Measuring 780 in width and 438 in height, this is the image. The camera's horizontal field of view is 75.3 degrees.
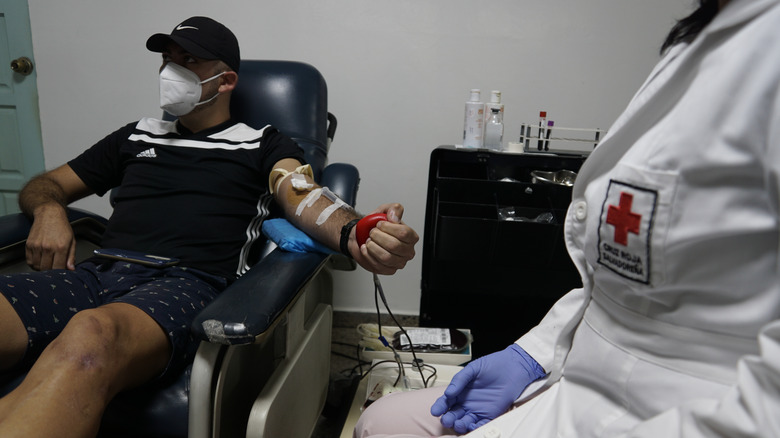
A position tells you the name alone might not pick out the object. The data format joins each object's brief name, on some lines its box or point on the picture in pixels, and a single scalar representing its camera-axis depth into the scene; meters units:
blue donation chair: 0.95
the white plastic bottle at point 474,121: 1.77
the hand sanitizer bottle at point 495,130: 1.81
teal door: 2.17
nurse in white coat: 0.49
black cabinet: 1.49
